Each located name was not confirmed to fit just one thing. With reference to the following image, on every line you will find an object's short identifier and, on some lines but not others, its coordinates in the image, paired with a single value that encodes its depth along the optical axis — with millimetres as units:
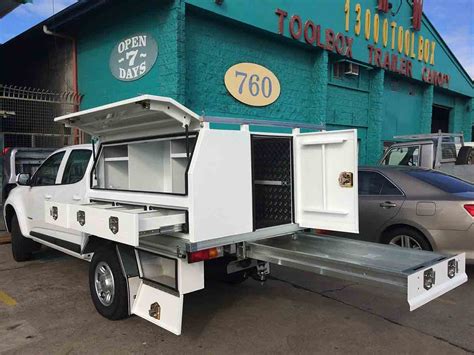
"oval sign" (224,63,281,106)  10281
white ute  3459
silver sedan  5418
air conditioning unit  13602
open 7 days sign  9453
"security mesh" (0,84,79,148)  11016
